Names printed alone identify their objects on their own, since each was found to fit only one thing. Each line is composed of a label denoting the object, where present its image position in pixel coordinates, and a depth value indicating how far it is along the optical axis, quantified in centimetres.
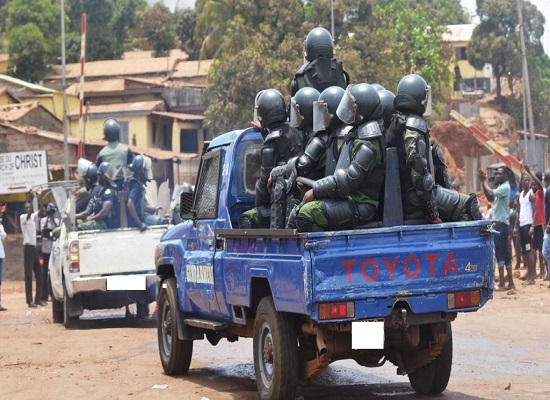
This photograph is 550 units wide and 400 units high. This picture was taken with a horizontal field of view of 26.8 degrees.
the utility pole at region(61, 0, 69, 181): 3409
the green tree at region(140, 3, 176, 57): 7431
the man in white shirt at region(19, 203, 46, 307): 2141
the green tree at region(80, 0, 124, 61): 6862
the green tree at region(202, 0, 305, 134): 4112
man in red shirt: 1973
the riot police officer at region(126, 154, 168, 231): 1702
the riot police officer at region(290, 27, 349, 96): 1091
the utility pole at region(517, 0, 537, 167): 3350
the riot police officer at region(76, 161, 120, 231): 1694
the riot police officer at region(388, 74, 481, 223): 859
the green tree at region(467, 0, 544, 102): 6406
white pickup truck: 1559
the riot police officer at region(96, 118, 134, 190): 1745
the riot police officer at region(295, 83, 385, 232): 827
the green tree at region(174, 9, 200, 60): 7288
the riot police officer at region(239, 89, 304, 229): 947
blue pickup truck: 779
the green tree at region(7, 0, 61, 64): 6259
